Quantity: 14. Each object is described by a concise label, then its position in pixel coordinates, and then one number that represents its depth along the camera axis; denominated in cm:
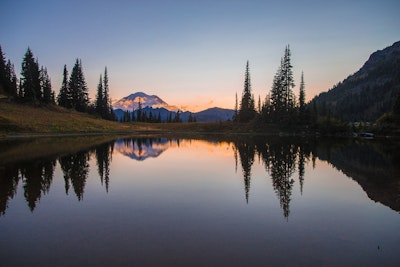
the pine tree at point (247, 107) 9988
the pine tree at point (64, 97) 9988
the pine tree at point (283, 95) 8731
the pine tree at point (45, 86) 8844
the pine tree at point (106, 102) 11200
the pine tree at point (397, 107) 7188
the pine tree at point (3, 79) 9044
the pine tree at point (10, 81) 9165
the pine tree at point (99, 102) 11029
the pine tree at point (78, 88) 10050
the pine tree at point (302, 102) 8420
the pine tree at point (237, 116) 10429
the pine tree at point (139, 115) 14450
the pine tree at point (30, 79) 8300
